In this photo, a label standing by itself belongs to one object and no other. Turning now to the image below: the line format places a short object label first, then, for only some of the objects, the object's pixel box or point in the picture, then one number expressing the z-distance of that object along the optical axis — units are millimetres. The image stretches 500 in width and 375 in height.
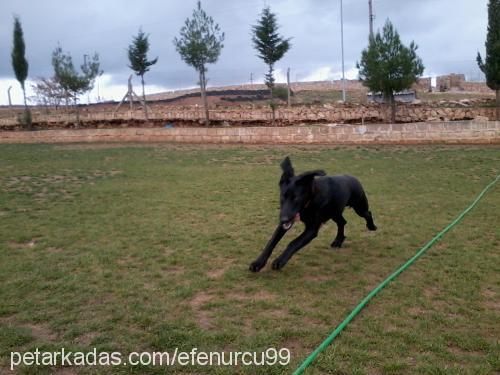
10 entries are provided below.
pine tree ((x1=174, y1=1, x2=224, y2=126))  27969
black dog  4535
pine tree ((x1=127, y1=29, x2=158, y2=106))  31016
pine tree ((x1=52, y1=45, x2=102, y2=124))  30875
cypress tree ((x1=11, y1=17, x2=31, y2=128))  32188
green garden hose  2966
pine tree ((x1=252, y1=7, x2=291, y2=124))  28234
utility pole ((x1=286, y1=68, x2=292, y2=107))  29569
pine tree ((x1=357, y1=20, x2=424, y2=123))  23942
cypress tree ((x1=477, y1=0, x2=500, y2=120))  24166
